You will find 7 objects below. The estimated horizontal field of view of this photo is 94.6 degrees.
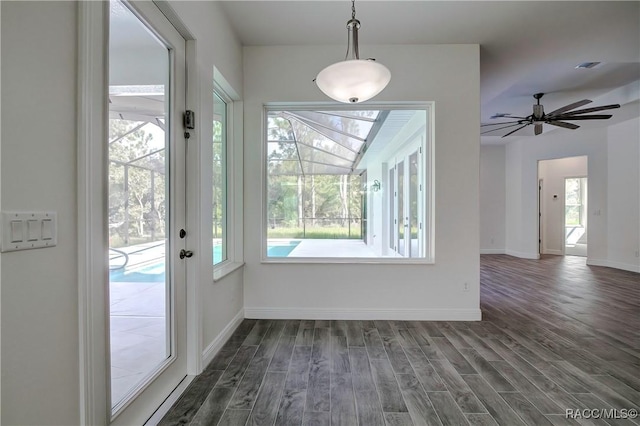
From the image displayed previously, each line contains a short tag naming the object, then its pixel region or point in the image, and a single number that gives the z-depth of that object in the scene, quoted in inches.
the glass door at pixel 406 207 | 135.6
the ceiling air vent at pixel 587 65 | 147.9
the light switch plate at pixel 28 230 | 36.2
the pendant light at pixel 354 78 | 69.8
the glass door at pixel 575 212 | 333.7
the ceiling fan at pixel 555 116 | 162.9
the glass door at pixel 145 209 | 57.3
